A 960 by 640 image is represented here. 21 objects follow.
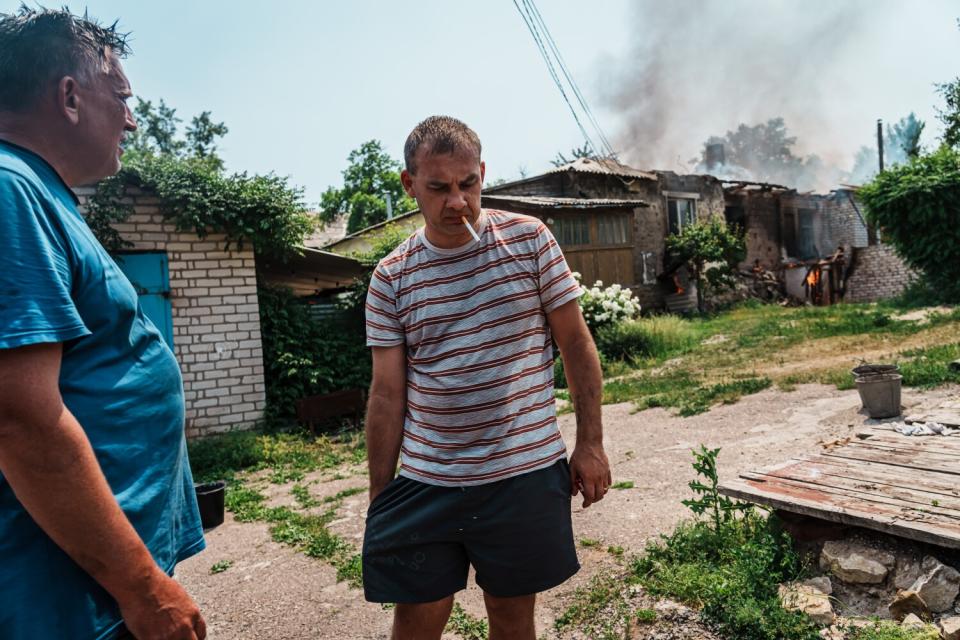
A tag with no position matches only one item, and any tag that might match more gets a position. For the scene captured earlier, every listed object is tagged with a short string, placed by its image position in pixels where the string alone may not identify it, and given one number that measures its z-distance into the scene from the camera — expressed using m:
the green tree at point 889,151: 61.16
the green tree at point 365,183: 26.56
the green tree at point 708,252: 18.58
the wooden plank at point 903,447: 3.75
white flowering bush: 12.49
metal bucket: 5.88
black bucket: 5.23
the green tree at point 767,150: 56.69
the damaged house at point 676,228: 15.80
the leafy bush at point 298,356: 8.41
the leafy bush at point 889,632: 2.40
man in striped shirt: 1.86
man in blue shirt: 1.07
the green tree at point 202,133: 31.02
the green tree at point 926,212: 13.98
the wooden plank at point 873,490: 3.01
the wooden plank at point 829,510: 2.71
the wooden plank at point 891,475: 3.23
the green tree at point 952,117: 21.64
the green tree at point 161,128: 30.75
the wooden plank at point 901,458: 3.51
